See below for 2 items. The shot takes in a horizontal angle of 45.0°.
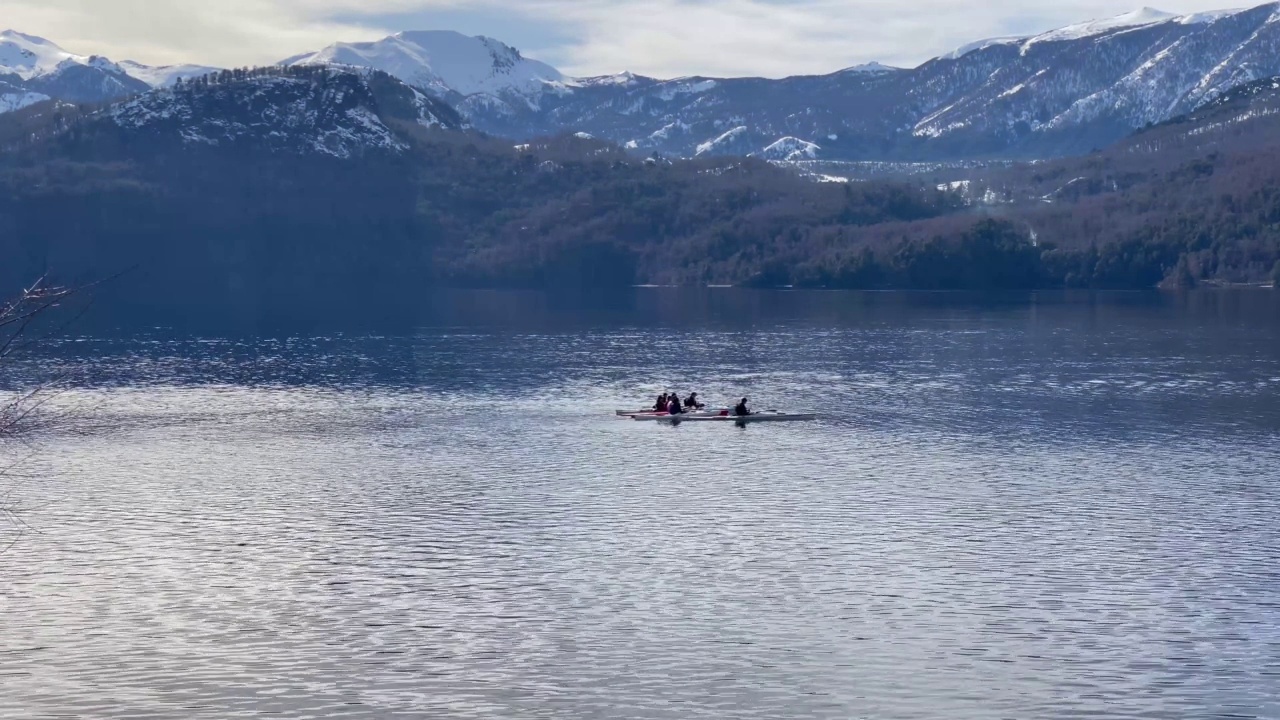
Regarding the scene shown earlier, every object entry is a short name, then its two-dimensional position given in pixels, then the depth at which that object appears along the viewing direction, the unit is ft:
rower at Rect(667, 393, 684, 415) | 405.39
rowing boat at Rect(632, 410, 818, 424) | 401.70
